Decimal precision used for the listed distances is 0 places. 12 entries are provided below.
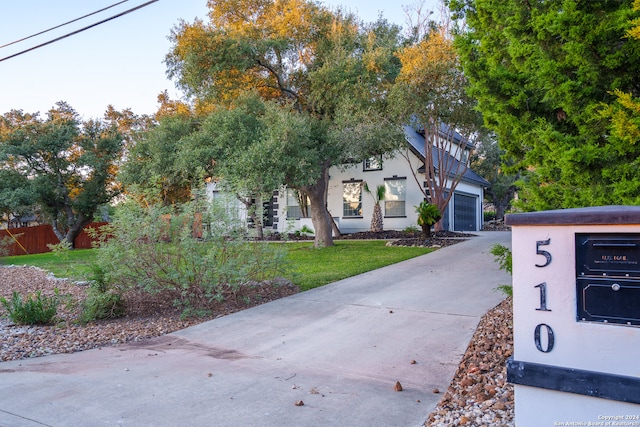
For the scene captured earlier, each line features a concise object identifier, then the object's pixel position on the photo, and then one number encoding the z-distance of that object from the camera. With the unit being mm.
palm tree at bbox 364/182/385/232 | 21891
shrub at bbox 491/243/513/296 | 5523
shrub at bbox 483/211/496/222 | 36500
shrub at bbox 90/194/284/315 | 7152
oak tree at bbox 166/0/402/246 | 13414
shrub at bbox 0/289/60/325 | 6918
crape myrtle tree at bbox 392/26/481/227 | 13453
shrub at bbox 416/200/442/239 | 16391
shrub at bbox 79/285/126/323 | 6852
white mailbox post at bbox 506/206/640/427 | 2500
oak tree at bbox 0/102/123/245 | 22906
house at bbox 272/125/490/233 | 21828
